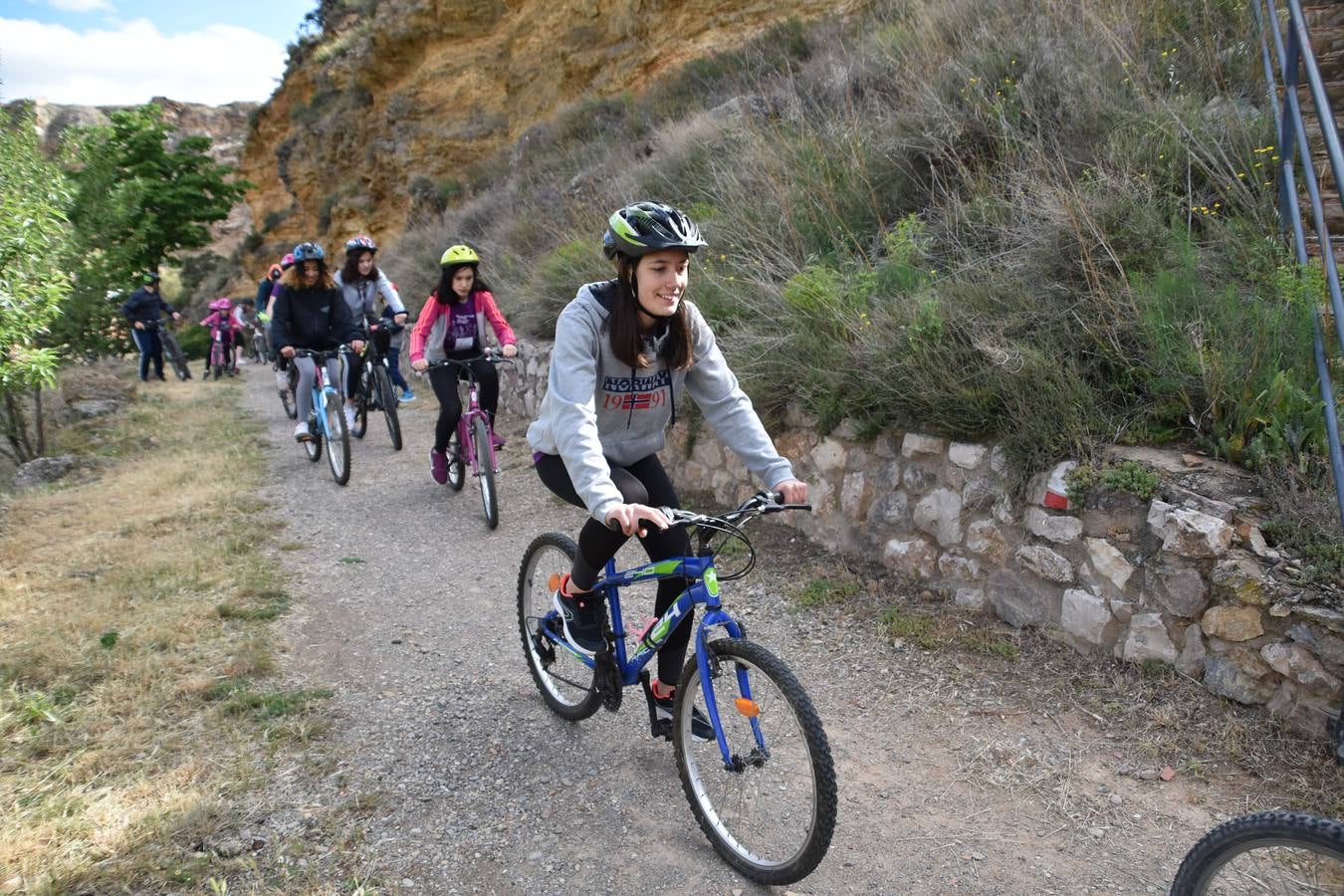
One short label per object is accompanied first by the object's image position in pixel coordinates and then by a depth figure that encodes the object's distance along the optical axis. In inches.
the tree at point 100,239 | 462.0
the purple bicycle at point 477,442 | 279.9
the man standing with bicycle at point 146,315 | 693.9
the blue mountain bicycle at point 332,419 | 336.5
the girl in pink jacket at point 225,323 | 784.3
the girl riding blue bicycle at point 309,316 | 330.3
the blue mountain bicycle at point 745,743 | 110.0
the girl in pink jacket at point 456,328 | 291.4
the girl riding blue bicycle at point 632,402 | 119.8
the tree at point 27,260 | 257.1
